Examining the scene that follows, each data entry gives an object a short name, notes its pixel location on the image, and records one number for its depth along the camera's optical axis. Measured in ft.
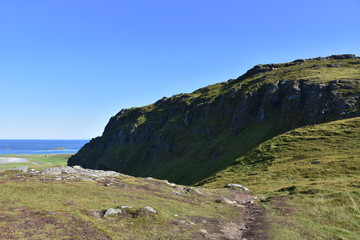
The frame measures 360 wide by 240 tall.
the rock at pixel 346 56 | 582.76
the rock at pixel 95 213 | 75.16
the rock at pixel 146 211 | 77.36
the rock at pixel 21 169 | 156.28
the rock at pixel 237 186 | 170.81
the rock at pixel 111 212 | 75.85
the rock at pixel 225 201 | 120.67
